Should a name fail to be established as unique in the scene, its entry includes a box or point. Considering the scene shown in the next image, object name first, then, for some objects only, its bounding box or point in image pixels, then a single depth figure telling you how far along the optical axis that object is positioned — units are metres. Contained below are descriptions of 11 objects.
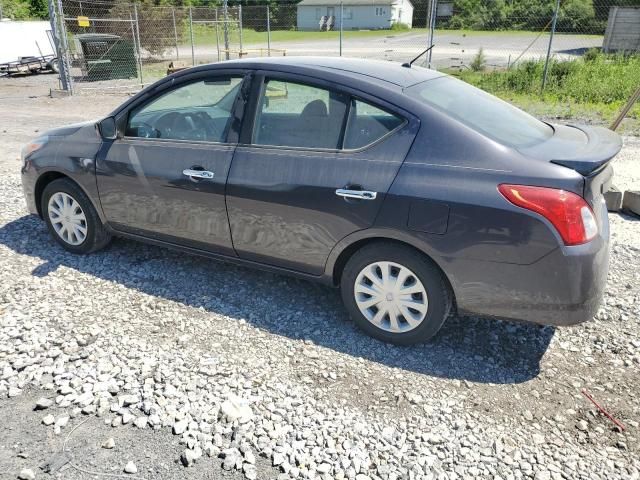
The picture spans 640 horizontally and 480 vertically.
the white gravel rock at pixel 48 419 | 2.84
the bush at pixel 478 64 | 17.06
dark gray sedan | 2.96
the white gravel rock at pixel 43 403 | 2.95
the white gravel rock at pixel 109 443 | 2.68
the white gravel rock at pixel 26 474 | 2.51
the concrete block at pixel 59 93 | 15.45
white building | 54.81
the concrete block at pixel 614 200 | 5.88
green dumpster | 19.03
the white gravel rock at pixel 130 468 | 2.55
